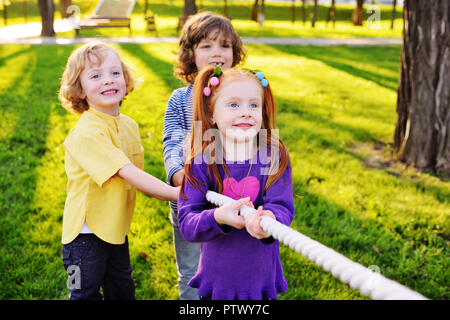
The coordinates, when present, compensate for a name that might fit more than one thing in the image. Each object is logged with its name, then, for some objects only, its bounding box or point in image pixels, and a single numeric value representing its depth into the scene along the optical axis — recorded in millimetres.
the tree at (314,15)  25688
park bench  20312
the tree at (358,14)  30359
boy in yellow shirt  2121
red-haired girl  1710
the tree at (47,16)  17594
